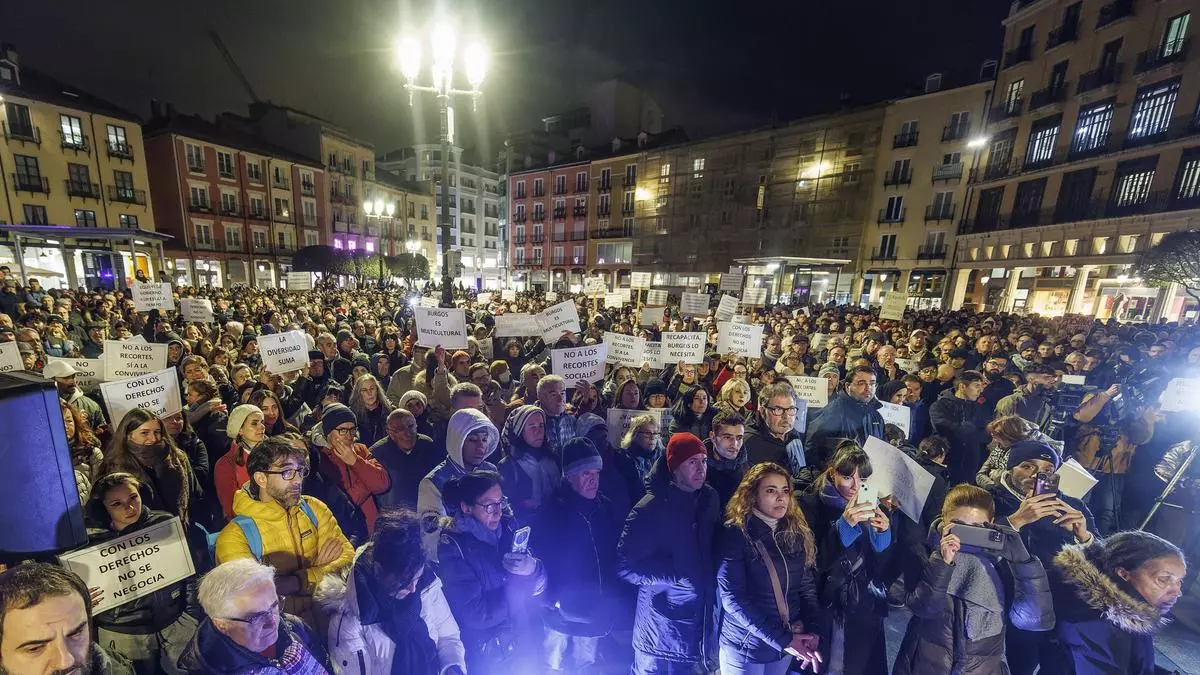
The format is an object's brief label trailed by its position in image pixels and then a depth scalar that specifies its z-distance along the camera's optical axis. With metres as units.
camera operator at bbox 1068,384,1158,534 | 4.52
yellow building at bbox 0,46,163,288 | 25.62
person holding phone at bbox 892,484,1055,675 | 2.45
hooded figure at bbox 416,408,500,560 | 3.07
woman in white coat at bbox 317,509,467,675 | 2.03
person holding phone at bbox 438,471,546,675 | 2.44
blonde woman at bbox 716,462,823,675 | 2.61
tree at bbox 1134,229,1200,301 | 12.43
